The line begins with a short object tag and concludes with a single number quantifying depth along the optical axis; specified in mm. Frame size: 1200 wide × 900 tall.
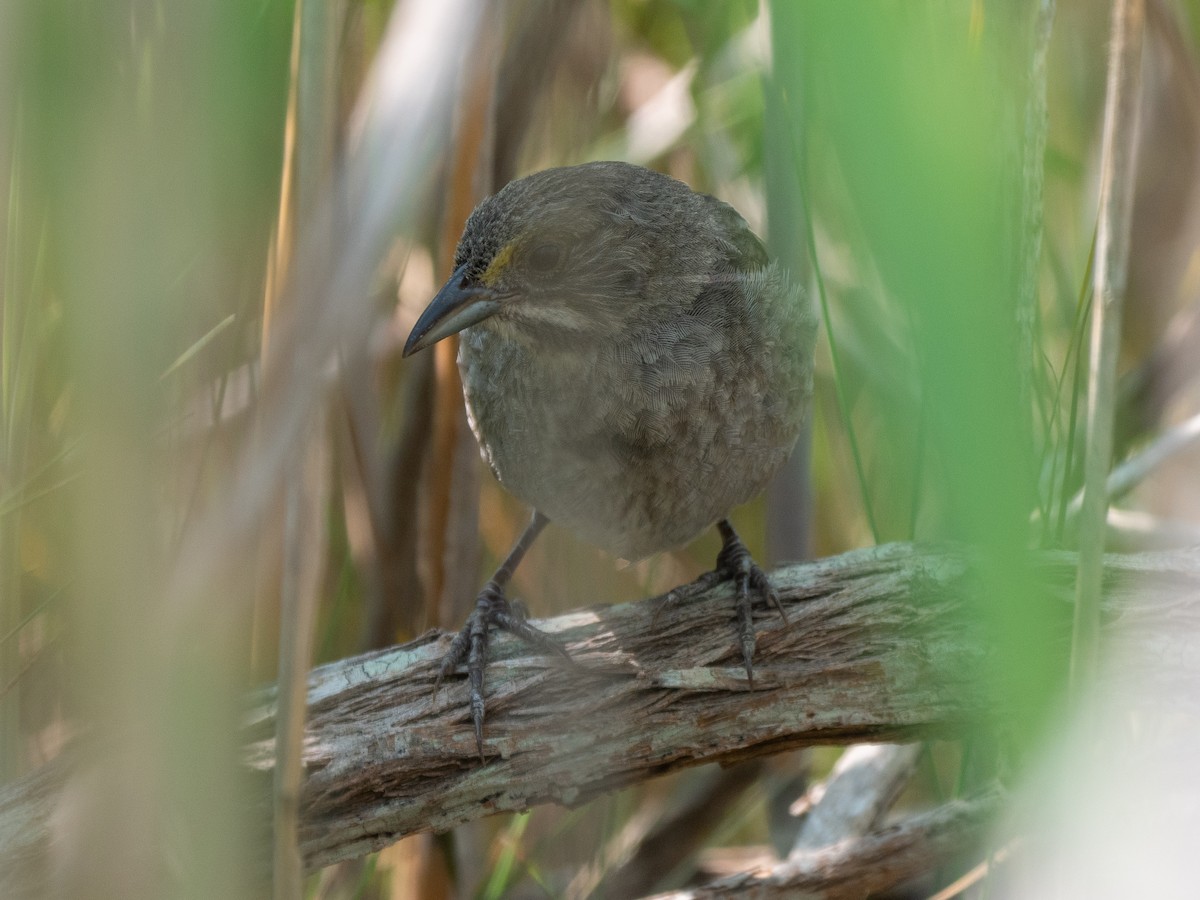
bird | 4621
